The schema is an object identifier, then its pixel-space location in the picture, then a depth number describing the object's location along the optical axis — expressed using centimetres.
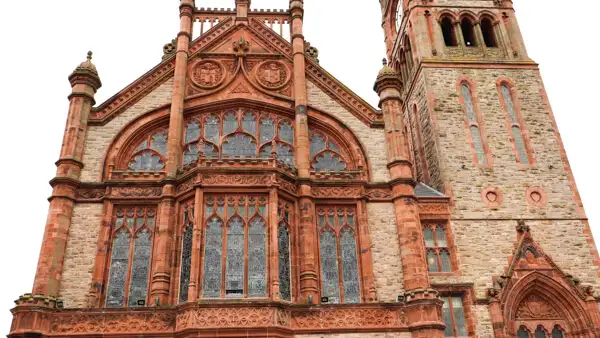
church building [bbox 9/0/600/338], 1880
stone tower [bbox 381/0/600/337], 2173
